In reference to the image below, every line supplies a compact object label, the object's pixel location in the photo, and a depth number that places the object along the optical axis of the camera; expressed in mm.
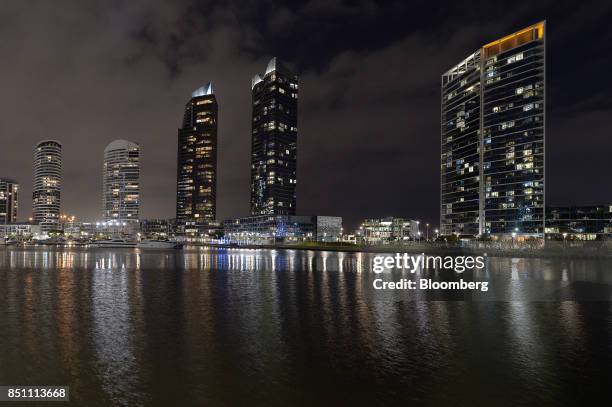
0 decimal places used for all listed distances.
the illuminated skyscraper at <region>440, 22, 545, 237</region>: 189625
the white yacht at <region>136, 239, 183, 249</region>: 186525
